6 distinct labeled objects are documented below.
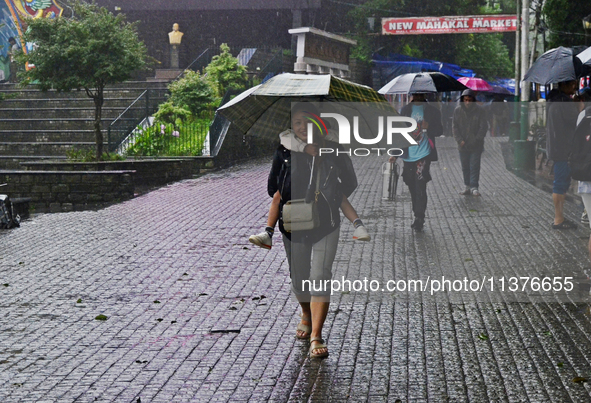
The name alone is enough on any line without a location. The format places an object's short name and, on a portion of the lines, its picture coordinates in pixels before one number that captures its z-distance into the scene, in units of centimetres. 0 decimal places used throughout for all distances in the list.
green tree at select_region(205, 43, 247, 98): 2600
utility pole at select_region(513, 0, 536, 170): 1928
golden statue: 3186
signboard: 3662
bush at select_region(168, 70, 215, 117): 2333
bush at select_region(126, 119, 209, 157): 2111
